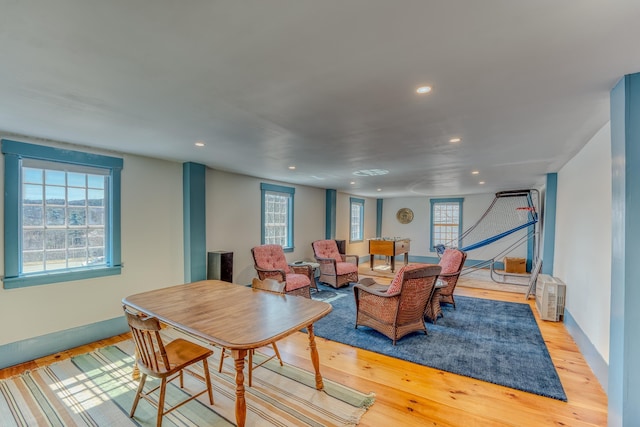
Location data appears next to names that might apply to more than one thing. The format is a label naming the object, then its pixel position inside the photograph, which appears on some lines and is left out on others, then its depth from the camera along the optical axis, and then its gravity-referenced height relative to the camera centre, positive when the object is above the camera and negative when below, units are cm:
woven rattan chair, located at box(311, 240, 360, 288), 608 -122
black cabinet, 445 -89
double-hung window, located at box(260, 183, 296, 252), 590 -10
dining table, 174 -78
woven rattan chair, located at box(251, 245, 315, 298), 474 -108
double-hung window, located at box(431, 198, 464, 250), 912 -34
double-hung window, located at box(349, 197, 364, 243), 894 -30
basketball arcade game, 722 -46
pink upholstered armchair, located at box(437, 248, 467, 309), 440 -96
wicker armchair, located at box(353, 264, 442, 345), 327 -111
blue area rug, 269 -157
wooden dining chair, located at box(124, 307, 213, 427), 184 -108
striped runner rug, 208 -155
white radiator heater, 402 -126
